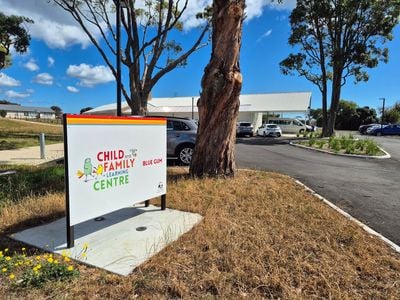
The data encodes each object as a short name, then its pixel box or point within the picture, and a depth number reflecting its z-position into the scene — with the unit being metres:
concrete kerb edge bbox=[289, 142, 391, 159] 14.39
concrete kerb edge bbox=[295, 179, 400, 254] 4.13
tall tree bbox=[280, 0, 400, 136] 24.03
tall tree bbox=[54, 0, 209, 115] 15.25
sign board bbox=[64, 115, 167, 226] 3.75
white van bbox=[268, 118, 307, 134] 40.03
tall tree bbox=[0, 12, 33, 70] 22.05
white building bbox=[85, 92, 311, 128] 39.97
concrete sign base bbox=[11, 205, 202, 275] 3.63
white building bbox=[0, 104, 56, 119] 113.35
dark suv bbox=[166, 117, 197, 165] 11.16
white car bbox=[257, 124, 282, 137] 33.09
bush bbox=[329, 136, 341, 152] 16.71
